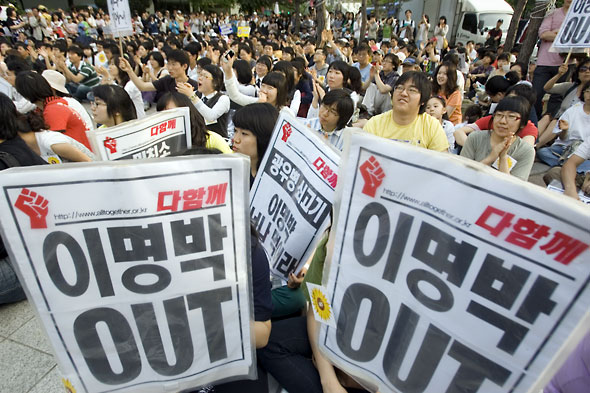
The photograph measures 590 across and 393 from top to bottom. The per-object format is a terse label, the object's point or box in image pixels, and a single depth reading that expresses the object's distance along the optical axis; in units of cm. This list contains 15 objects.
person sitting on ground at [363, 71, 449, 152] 314
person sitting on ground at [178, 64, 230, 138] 389
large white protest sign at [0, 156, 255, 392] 107
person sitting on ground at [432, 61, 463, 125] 523
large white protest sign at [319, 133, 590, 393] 89
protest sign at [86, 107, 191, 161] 203
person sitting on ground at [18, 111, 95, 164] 302
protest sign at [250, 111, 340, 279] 171
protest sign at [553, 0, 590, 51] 409
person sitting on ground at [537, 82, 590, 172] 468
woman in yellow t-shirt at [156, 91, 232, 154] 280
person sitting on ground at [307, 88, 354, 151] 335
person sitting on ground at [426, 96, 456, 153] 427
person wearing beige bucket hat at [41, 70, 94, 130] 379
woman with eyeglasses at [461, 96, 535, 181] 308
